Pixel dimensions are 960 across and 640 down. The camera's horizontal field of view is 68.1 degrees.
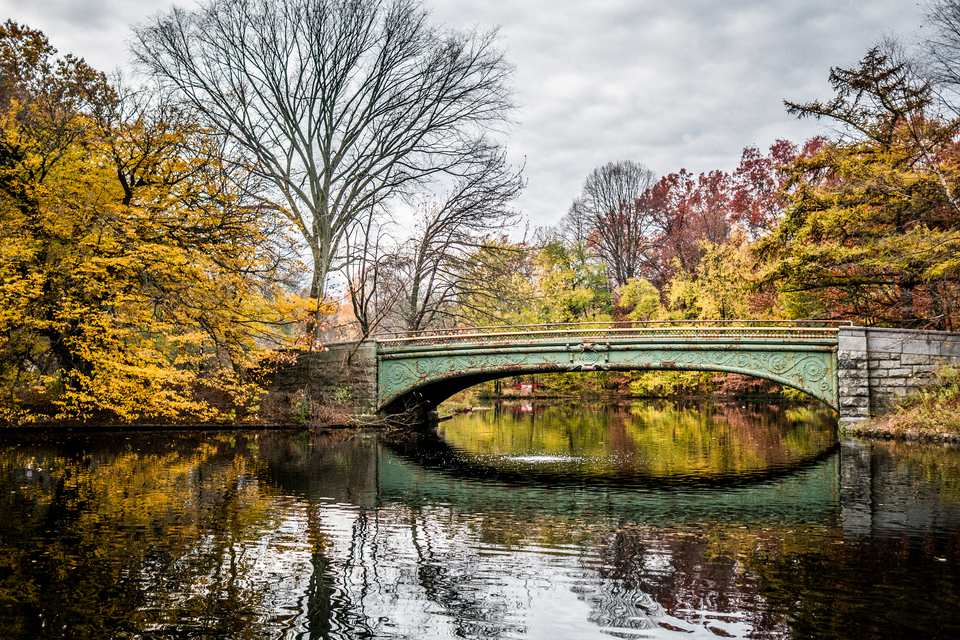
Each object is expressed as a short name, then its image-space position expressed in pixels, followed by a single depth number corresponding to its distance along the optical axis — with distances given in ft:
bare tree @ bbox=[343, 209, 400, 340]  71.26
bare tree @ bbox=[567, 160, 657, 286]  135.64
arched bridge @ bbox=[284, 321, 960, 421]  62.13
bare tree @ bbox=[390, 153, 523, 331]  80.07
